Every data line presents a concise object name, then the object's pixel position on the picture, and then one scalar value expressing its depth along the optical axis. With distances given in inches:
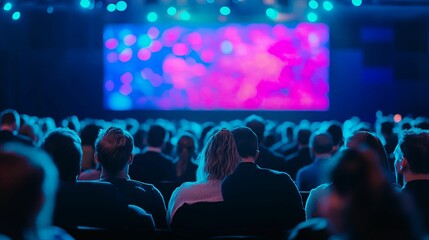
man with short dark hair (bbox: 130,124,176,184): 228.4
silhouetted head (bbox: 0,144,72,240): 57.0
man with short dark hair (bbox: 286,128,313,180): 251.3
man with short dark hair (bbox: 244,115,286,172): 240.2
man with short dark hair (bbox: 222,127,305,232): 138.3
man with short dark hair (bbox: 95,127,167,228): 143.1
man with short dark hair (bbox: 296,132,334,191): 200.5
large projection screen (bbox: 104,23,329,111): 543.8
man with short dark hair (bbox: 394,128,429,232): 117.4
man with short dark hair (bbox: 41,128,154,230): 121.6
